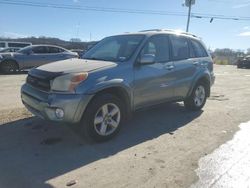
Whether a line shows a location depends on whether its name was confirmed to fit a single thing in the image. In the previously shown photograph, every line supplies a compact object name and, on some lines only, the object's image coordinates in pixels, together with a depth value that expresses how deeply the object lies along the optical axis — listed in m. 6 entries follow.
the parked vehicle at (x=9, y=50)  11.47
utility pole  22.98
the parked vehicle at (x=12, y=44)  16.16
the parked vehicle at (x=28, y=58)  9.48
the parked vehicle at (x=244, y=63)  18.52
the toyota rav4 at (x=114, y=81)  2.88
